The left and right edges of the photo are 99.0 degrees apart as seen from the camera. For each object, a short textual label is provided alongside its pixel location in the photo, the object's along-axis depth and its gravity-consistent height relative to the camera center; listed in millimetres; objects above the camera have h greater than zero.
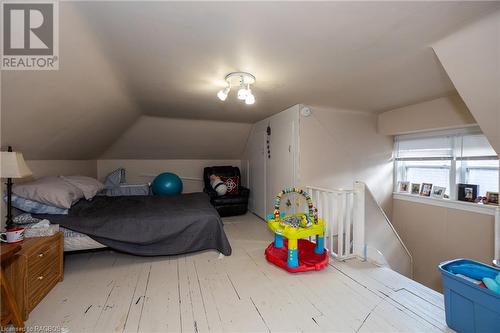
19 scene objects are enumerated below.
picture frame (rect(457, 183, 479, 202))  2889 -347
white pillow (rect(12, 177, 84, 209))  2115 -286
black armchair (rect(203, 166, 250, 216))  4410 -703
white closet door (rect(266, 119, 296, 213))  3402 +92
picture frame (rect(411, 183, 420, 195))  3624 -376
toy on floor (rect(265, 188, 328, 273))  2252 -905
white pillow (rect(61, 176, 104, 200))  2719 -272
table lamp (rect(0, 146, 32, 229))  1710 -19
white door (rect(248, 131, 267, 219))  4281 -175
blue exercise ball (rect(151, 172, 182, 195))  4449 -425
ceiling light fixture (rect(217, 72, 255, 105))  2145 +901
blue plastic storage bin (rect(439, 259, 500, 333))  1296 -900
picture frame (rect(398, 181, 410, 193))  3806 -370
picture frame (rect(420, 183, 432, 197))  3437 -378
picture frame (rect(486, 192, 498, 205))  2693 -397
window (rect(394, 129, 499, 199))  2850 +101
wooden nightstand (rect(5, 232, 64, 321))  1541 -852
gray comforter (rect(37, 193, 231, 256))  2271 -700
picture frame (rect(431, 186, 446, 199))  3257 -389
